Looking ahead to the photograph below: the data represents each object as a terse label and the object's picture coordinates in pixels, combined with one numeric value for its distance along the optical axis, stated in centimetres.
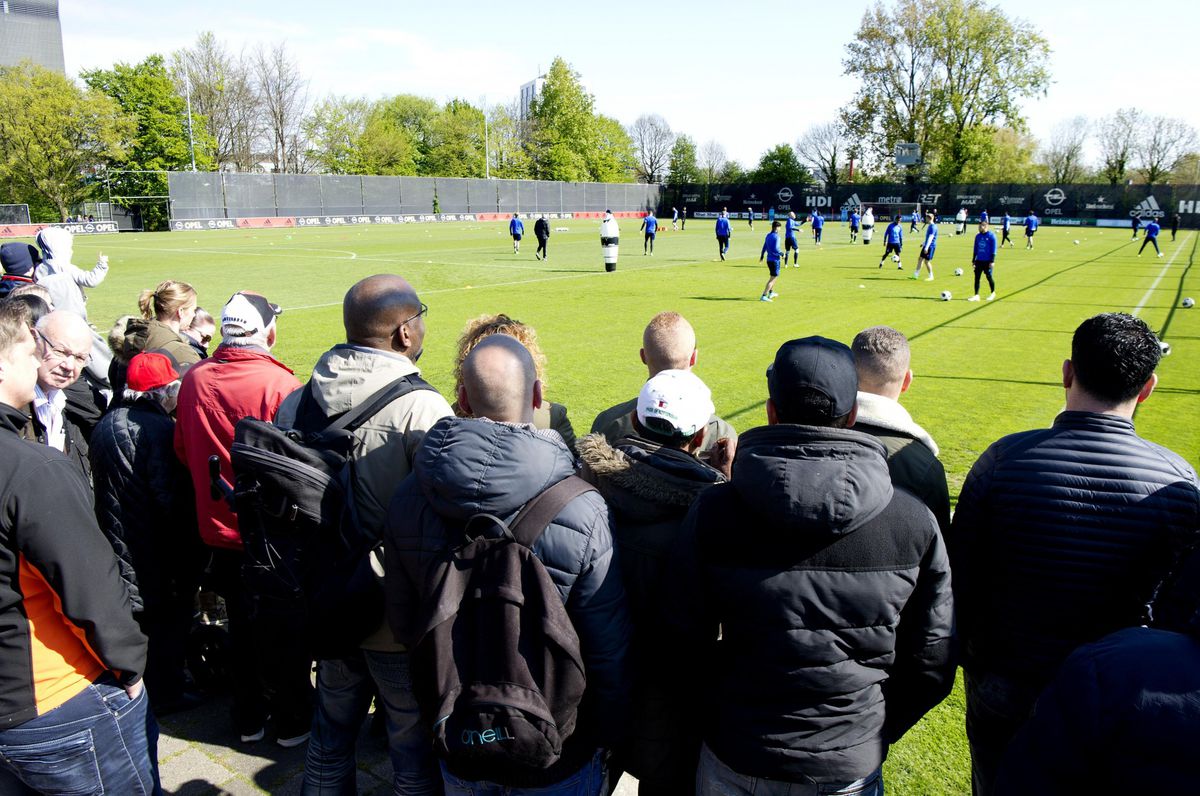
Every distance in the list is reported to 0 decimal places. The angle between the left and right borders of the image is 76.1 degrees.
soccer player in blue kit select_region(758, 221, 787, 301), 1884
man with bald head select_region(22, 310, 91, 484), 324
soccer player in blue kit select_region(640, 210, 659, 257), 3162
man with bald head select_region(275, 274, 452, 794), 279
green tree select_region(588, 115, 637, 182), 8825
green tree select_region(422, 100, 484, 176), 8788
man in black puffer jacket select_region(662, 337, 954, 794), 212
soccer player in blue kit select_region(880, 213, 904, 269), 2581
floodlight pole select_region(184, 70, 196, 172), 6695
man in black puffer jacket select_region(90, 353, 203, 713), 357
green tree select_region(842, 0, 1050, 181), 6912
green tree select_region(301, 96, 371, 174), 7662
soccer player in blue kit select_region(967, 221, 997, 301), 1859
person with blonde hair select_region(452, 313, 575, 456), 369
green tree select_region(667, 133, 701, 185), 10369
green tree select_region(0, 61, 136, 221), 5212
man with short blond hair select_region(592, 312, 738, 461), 375
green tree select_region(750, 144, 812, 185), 7862
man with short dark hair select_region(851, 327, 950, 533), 296
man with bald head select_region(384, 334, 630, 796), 214
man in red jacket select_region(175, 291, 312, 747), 344
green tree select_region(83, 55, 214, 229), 5818
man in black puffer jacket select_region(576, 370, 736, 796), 245
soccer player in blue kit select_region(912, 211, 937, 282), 2233
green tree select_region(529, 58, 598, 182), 8550
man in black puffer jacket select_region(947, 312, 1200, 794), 239
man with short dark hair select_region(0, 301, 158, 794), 223
